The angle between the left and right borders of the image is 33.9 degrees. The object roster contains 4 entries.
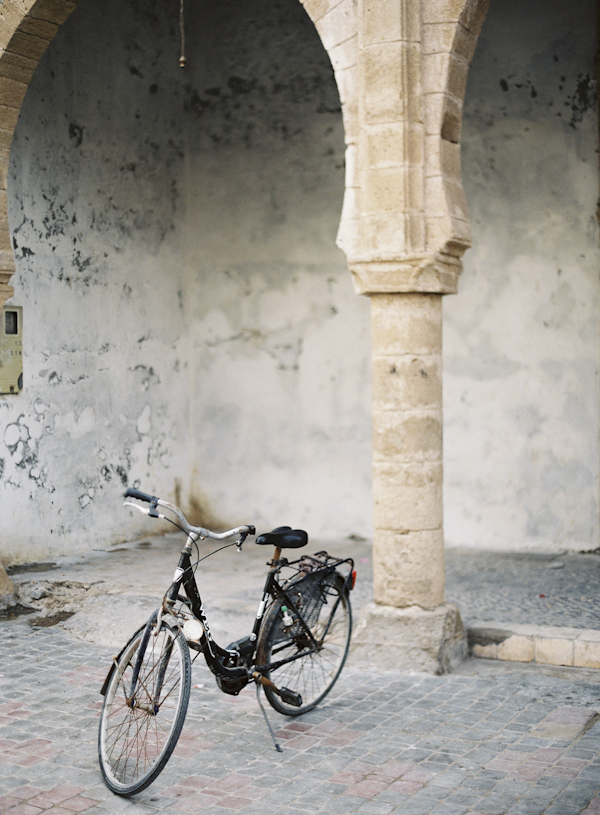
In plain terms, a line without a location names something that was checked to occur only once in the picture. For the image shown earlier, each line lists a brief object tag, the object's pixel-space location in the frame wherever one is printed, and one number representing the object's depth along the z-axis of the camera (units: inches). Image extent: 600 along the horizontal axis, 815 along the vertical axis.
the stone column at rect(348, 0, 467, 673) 223.0
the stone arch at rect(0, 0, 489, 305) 222.1
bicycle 167.3
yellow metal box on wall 325.7
